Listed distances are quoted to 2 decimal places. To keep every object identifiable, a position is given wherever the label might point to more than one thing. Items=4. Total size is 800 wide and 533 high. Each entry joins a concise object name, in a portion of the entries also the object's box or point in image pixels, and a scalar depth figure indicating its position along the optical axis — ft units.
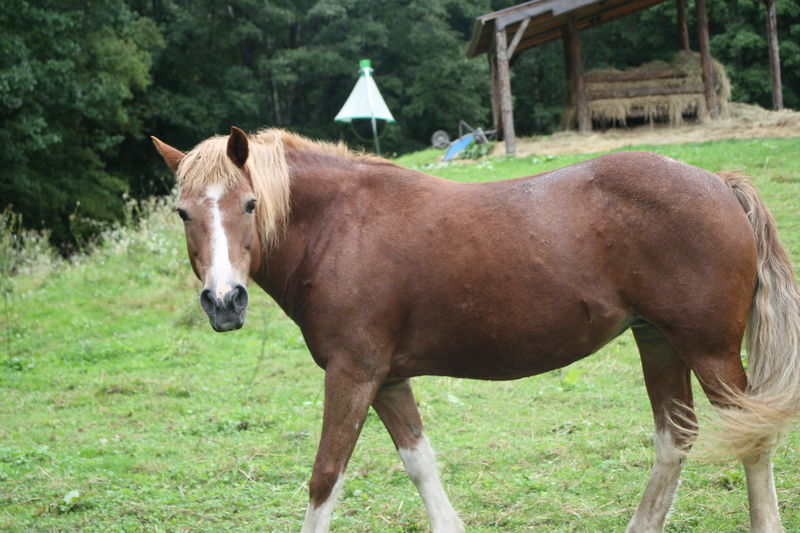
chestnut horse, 10.14
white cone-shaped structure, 56.24
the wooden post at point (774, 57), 58.44
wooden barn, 54.80
